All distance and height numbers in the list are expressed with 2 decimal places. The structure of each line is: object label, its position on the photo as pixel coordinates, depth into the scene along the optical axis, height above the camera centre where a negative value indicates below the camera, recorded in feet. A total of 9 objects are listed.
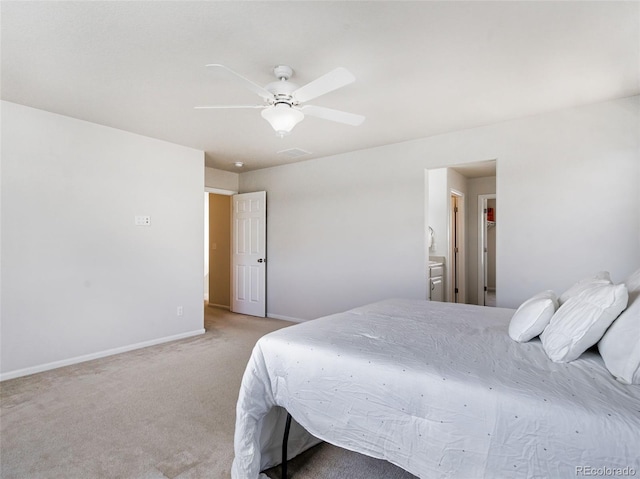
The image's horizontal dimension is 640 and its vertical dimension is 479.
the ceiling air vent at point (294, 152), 15.25 +3.83
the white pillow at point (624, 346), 3.99 -1.34
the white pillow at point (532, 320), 5.52 -1.35
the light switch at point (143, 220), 13.23 +0.64
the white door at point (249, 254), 18.71 -0.97
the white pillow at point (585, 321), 4.53 -1.15
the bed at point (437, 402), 3.62 -2.04
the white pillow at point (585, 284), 5.59 -0.83
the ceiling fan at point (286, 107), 7.91 +3.04
